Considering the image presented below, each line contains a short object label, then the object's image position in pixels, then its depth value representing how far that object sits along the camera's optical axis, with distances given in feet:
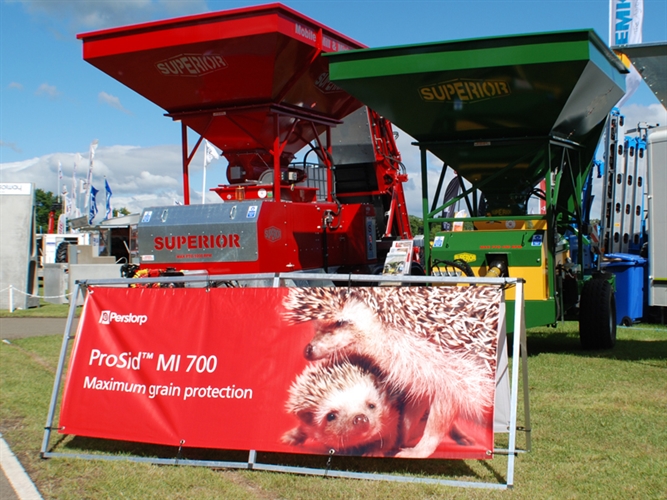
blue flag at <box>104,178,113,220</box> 119.24
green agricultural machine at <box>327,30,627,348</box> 23.85
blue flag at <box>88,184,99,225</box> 113.60
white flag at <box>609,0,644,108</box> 50.26
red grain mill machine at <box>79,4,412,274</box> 27.61
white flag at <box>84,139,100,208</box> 114.11
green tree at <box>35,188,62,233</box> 254.82
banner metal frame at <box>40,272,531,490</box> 14.37
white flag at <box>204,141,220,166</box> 65.95
